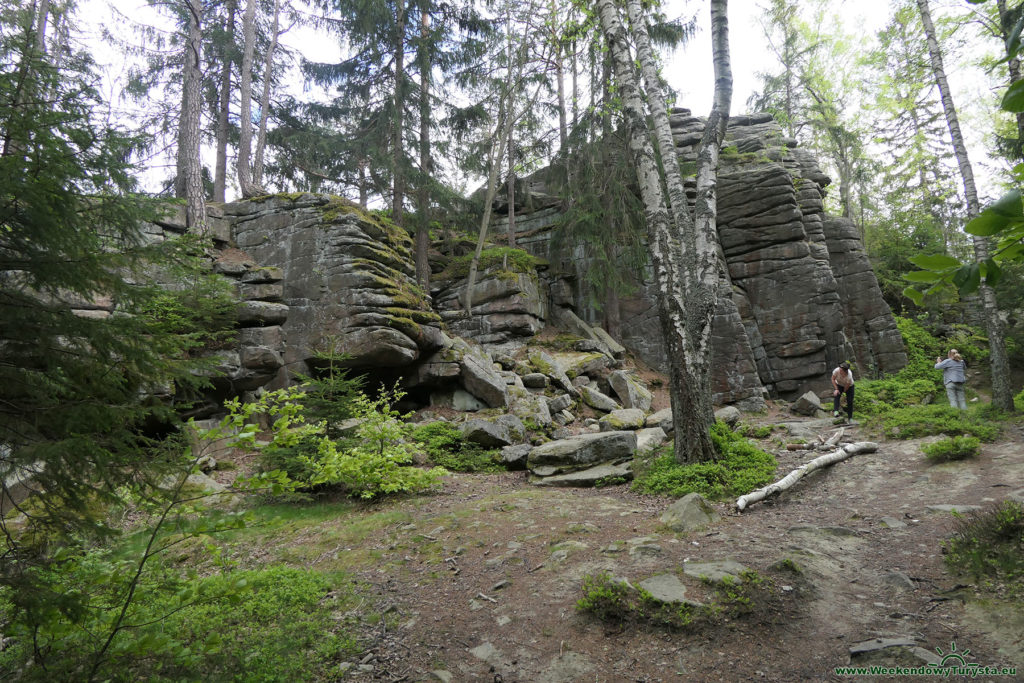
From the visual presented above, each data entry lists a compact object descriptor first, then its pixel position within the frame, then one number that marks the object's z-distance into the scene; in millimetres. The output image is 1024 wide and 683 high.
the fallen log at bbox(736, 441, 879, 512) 5788
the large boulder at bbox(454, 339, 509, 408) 12258
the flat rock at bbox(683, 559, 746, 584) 3787
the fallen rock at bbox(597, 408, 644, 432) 11086
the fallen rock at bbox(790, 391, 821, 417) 13507
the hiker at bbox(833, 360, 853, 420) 11086
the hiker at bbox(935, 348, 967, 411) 10938
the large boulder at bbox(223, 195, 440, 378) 11883
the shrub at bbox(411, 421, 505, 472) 8961
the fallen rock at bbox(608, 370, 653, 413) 14172
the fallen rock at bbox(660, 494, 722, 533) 5059
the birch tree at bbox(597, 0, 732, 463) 6996
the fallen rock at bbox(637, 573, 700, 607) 3566
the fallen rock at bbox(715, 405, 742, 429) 10086
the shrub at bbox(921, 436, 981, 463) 6711
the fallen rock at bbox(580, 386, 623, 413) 13328
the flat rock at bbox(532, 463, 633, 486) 7473
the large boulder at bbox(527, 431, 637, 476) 8164
